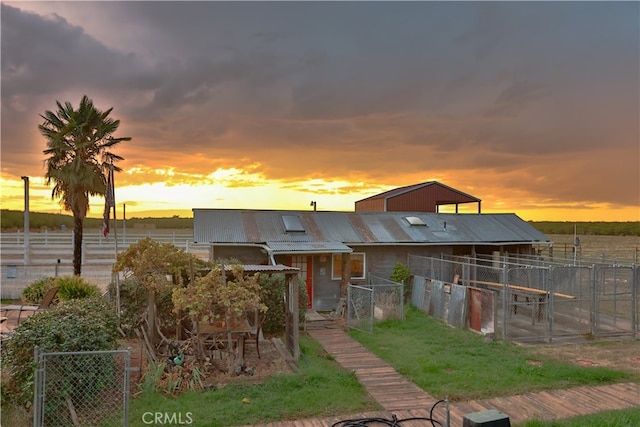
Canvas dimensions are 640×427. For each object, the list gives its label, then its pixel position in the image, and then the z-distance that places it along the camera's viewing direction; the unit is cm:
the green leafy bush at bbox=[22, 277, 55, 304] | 1659
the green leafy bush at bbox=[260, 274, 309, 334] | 1291
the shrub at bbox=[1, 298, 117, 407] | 711
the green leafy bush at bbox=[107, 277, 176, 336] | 1188
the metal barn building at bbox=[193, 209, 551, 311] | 1625
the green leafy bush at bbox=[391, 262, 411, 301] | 1710
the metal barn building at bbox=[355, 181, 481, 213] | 2827
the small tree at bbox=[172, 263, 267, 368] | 847
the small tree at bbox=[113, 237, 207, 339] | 961
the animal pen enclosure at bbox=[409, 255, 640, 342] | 1214
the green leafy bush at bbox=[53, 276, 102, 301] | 1555
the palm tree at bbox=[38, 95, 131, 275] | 1698
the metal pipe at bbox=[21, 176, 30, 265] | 1969
